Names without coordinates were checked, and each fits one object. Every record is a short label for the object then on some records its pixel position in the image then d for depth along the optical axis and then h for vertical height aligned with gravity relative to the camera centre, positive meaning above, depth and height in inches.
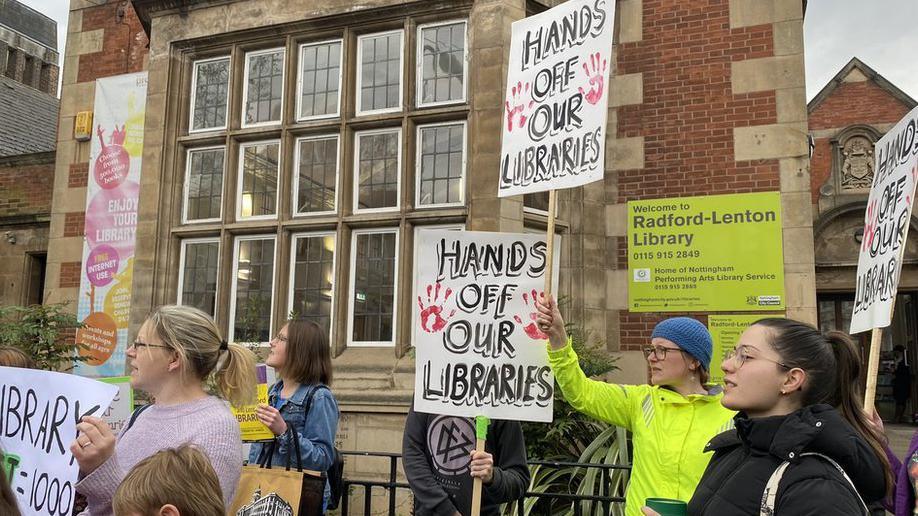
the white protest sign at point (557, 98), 131.9 +43.0
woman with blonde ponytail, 87.9 -13.8
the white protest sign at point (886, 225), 136.9 +22.0
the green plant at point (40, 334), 239.3 -8.4
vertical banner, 336.2 +41.8
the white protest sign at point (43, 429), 93.5 -16.1
